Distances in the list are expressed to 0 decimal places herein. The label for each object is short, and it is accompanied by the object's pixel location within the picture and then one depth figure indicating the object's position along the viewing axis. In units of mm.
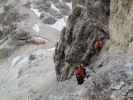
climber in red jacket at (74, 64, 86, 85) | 16766
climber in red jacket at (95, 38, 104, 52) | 19312
